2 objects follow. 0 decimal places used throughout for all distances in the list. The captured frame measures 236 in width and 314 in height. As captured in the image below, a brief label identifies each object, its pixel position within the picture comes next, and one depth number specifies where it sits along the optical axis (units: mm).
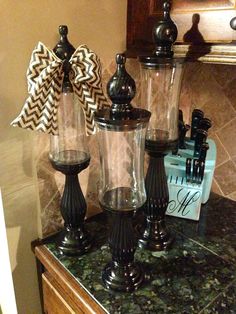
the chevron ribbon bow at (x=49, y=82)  628
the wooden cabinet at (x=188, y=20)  651
